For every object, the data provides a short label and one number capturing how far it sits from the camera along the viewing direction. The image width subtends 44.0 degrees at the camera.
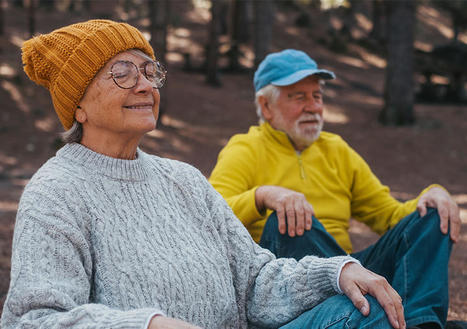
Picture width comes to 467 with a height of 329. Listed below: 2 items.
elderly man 2.80
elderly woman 1.74
